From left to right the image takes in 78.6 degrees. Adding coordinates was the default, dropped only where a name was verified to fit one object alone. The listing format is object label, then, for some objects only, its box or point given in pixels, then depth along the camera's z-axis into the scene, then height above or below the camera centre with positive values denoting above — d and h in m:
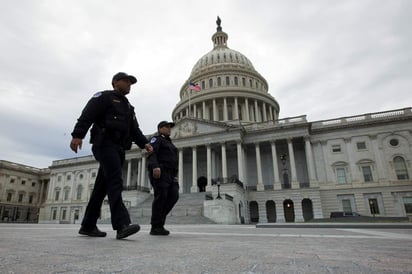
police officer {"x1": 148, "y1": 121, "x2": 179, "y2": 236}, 4.98 +0.59
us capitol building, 29.41 +4.68
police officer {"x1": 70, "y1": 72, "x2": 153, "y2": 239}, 3.79 +1.01
